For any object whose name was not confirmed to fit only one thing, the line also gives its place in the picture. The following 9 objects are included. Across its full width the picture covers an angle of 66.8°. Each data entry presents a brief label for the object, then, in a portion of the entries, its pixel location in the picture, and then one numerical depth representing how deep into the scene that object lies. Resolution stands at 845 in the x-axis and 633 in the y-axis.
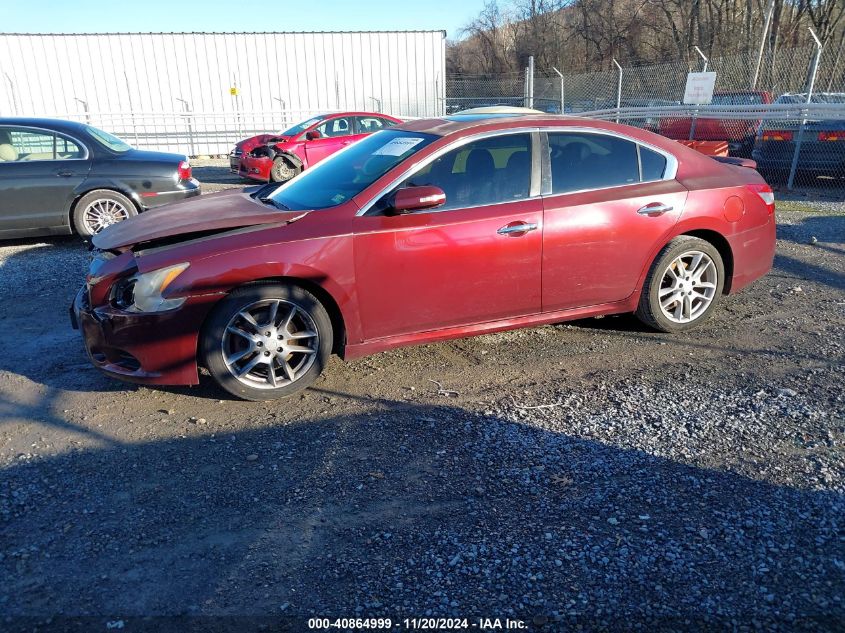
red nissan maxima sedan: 3.78
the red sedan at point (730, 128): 13.15
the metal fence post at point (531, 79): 19.91
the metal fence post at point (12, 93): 22.23
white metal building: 22.98
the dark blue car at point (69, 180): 7.70
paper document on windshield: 4.43
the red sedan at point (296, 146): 14.25
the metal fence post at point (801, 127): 11.52
